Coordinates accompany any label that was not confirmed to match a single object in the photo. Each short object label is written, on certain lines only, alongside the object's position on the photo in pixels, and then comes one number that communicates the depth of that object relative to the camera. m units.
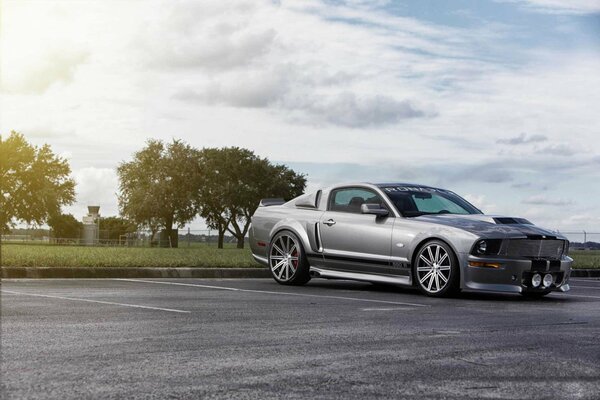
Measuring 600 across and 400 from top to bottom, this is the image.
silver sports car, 10.91
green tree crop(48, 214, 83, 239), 75.81
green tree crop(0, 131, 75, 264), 64.25
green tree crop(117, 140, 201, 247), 66.31
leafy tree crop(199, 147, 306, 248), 68.94
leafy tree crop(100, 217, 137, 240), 69.93
